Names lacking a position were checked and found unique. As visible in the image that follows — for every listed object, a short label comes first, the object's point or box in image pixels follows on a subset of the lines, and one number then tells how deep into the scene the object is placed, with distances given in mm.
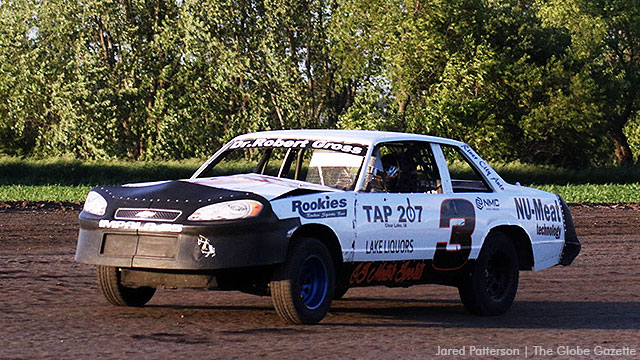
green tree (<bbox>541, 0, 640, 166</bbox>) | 123000
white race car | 15547
